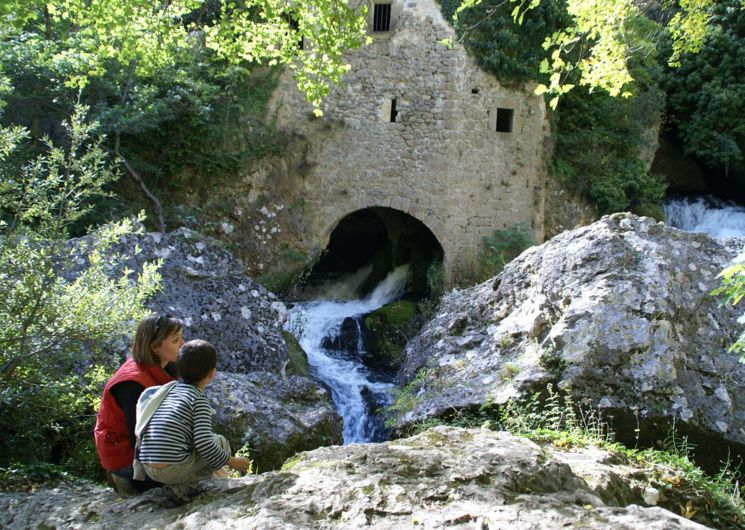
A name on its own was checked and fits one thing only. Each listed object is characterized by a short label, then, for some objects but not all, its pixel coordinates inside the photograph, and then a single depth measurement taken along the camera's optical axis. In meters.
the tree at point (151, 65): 5.68
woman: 3.10
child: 2.80
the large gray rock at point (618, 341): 4.33
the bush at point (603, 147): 13.05
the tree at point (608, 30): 5.80
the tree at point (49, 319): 3.77
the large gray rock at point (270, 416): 4.72
